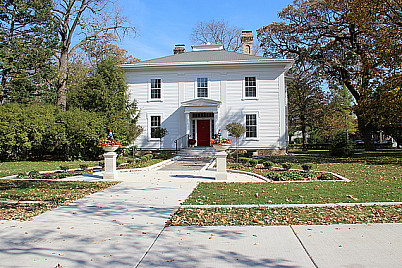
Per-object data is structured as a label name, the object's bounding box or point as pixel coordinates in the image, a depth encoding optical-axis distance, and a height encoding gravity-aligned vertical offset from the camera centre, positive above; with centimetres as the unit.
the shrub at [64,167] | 1445 -117
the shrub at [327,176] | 1106 -127
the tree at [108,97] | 2188 +319
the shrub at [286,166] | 1343 -108
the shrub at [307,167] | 1301 -109
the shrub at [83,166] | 1482 -113
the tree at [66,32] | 2630 +940
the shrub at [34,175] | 1232 -129
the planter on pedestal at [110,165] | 1188 -88
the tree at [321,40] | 2651 +934
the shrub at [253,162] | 1573 -106
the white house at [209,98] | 2398 +337
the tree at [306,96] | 3903 +565
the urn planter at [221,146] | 1155 -18
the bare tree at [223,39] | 4184 +1364
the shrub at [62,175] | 1231 -133
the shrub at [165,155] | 2073 -95
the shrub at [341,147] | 2192 -47
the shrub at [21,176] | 1213 -130
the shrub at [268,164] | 1450 -108
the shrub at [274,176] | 1119 -129
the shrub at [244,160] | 1727 -110
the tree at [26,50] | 2550 +753
